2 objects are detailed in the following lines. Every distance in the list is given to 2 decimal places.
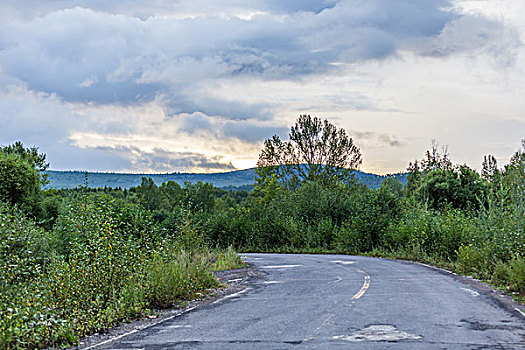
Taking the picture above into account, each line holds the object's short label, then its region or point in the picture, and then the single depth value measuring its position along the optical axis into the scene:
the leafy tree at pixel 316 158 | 53.78
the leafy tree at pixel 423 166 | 54.66
